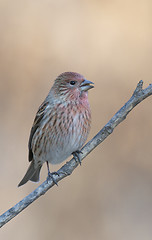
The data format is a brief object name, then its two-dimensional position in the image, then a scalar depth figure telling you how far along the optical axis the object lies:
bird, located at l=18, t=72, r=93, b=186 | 11.05
